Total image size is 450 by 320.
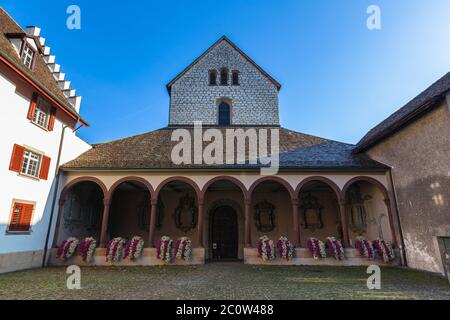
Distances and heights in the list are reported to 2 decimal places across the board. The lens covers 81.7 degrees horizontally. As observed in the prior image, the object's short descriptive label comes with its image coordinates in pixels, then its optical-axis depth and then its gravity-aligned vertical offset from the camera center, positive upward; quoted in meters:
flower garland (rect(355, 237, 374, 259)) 11.06 -0.75
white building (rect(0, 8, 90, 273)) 9.18 +3.34
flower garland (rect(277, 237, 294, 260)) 11.17 -0.84
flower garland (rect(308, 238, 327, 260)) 11.14 -0.80
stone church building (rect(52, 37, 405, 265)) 12.30 +2.30
